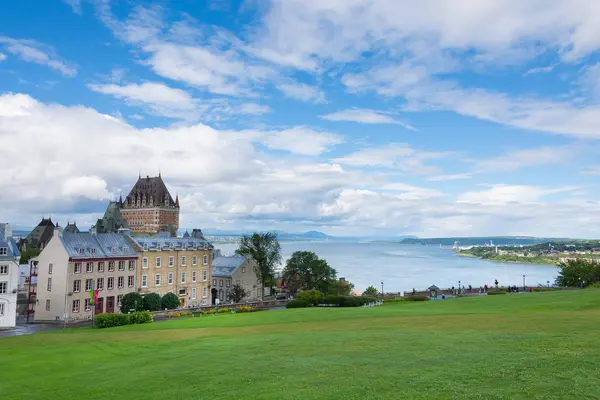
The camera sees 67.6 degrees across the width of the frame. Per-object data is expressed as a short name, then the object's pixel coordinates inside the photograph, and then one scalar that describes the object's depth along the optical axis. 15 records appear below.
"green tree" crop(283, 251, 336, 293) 86.25
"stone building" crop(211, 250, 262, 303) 81.81
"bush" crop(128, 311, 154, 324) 42.19
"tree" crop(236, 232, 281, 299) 86.19
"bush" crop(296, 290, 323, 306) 58.16
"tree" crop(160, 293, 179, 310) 62.38
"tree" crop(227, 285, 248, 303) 77.38
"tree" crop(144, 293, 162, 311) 60.38
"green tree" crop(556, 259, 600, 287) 76.31
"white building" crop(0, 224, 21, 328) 51.31
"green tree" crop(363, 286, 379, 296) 91.48
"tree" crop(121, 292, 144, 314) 59.53
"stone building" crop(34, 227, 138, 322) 56.94
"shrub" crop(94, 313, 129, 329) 40.66
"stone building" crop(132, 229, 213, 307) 67.38
